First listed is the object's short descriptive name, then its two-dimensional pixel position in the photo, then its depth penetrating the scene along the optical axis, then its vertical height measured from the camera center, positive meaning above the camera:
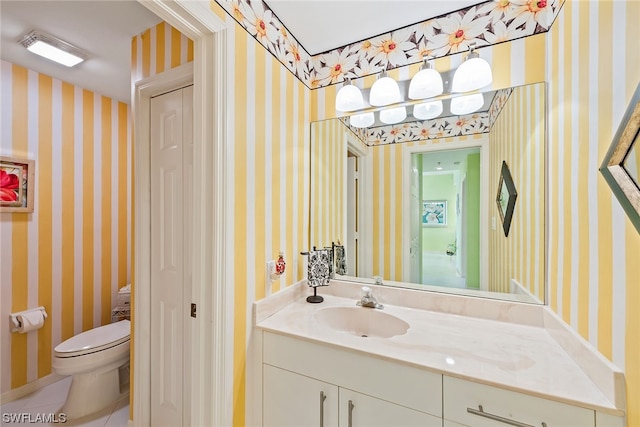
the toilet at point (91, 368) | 1.62 -1.01
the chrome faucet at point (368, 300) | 1.42 -0.48
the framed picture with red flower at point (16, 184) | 1.83 +0.22
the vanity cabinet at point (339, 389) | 0.90 -0.68
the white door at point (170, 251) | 1.37 -0.20
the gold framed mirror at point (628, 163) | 0.61 +0.13
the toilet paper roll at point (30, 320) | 1.85 -0.78
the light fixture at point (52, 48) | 1.59 +1.09
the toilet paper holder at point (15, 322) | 1.84 -0.77
